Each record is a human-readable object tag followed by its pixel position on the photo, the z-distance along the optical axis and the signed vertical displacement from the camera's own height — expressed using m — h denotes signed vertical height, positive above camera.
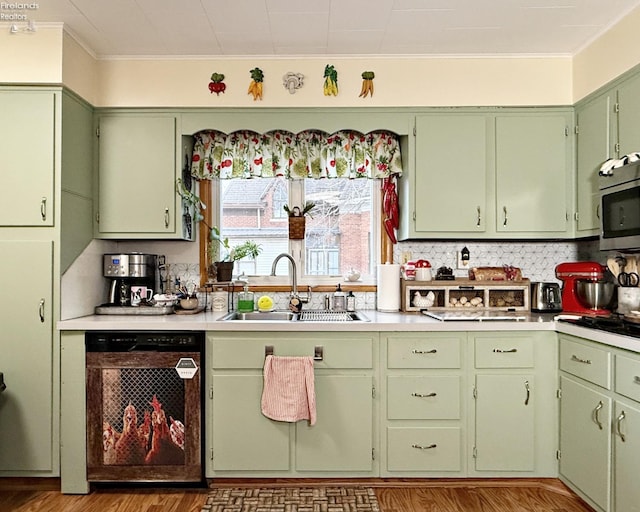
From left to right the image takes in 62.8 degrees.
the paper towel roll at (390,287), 3.40 -0.16
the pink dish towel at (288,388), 2.73 -0.66
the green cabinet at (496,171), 3.18 +0.55
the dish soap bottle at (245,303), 3.36 -0.26
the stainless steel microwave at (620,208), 2.46 +0.27
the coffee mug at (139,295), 3.26 -0.21
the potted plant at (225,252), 3.37 +0.06
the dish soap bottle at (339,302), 3.43 -0.26
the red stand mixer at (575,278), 2.98 -0.09
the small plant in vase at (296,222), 3.50 +0.27
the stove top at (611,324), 2.24 -0.28
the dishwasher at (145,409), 2.77 -0.78
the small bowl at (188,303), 3.23 -0.26
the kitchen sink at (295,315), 3.29 -0.34
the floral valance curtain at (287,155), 3.43 +0.70
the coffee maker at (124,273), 3.22 -0.07
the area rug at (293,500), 2.60 -1.22
